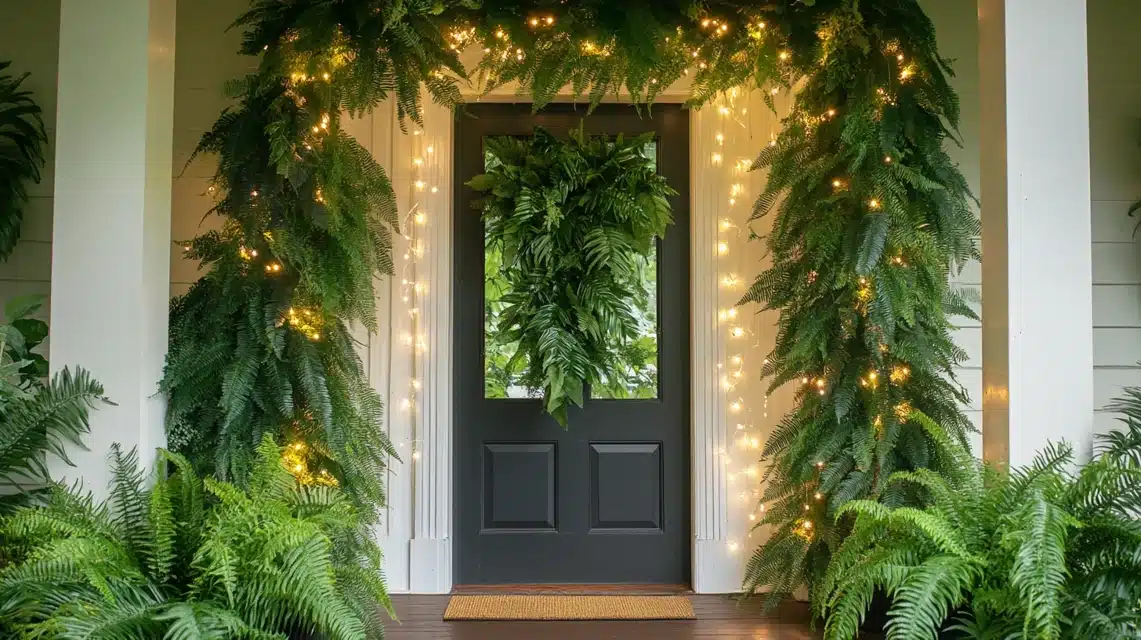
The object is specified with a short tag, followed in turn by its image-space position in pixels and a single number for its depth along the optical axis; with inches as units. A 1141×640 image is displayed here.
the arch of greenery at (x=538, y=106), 93.3
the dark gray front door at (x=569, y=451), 133.3
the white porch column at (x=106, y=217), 88.8
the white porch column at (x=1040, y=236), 83.4
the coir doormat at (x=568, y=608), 118.4
